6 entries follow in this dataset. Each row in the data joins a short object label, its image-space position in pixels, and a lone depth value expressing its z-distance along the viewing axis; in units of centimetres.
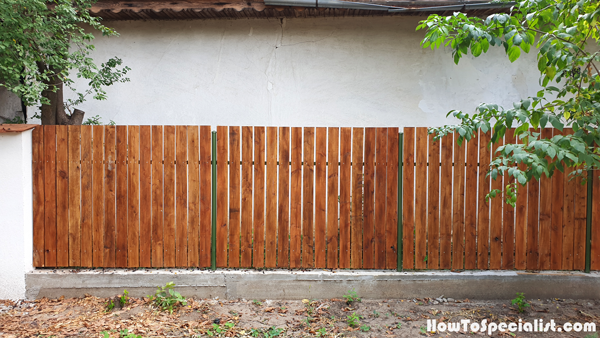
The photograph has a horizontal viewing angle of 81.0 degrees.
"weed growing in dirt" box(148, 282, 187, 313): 364
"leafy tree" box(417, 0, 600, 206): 256
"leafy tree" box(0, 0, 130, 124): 357
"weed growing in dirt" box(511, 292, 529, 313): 362
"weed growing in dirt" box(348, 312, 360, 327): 338
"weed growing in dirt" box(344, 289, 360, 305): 377
